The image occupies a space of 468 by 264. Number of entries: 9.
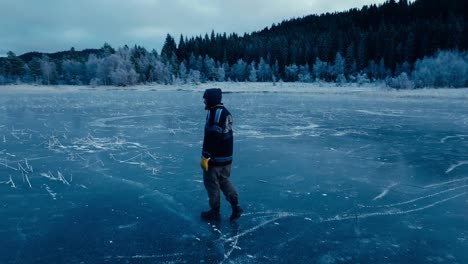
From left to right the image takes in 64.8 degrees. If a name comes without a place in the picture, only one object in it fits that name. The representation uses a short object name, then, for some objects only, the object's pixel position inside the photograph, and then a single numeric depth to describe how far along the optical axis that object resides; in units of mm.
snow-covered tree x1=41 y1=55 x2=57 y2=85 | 81312
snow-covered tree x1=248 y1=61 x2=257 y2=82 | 83062
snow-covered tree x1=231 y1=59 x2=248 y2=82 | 91875
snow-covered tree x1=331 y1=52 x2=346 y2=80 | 82125
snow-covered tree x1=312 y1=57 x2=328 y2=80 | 85625
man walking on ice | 4867
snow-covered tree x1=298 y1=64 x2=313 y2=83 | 81625
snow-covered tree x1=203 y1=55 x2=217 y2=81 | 90394
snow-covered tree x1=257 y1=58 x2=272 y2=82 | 89312
